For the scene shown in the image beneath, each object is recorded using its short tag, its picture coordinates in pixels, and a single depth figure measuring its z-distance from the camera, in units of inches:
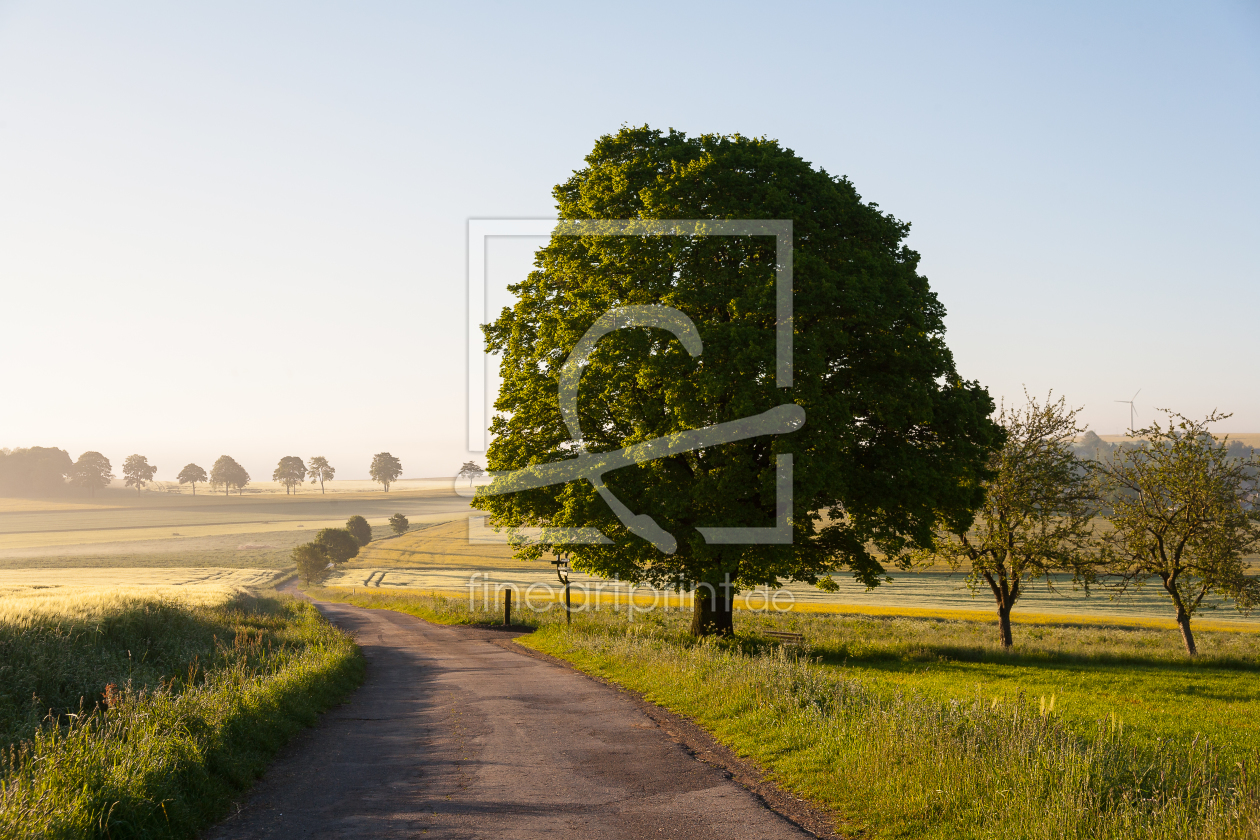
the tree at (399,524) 5910.4
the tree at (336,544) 4111.7
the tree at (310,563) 3895.2
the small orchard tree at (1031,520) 1178.6
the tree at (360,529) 4792.3
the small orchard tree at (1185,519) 1087.0
